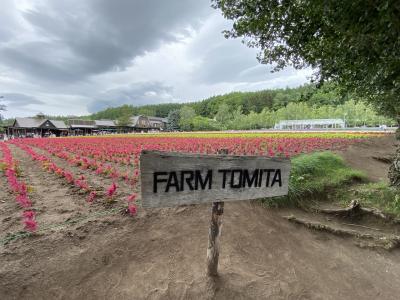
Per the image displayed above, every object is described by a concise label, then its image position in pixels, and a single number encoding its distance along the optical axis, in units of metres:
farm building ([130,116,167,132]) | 77.34
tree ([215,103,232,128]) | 77.93
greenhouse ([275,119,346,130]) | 59.57
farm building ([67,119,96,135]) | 62.63
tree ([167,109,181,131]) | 85.00
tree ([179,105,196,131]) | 77.62
